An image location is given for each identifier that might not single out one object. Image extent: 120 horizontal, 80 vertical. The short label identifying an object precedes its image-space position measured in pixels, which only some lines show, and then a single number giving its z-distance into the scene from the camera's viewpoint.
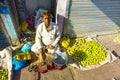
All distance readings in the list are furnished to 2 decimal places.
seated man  2.18
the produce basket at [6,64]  2.19
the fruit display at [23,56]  2.28
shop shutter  2.46
